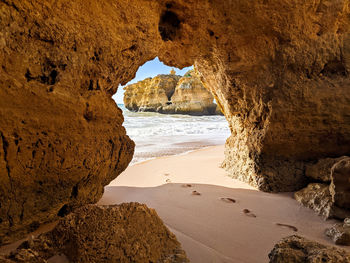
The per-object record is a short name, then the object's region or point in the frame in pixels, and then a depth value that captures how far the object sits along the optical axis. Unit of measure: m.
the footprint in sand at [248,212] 2.02
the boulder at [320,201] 1.90
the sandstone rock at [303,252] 0.87
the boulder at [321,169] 2.31
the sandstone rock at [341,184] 1.86
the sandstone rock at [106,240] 1.00
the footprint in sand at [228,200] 2.35
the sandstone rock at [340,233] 1.51
